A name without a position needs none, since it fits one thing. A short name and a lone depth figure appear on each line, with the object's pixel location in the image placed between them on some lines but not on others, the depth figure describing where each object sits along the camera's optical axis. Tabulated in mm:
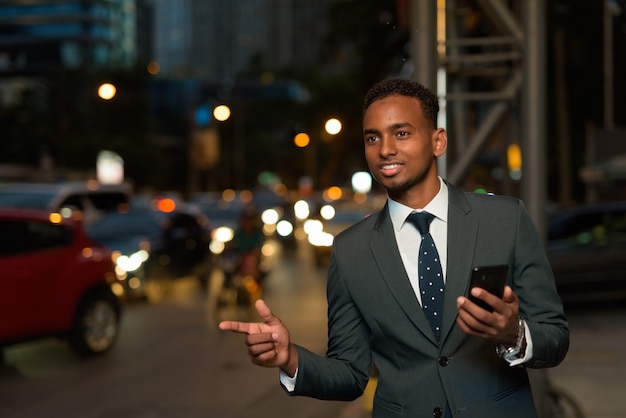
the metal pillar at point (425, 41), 6977
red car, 10211
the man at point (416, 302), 2848
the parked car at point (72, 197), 17359
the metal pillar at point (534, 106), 7324
